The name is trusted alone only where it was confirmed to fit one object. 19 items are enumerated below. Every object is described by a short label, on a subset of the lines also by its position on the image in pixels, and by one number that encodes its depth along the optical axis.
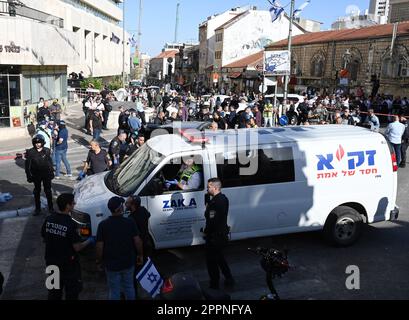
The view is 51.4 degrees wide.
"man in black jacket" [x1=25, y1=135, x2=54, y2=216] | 8.73
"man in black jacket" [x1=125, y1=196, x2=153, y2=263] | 5.62
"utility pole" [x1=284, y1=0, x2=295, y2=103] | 17.47
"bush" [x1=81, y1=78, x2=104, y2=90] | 36.38
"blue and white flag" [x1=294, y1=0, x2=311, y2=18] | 17.91
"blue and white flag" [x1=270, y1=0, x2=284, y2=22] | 17.83
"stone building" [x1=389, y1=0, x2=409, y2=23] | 40.31
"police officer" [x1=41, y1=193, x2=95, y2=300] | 4.79
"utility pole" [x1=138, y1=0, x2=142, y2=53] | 48.02
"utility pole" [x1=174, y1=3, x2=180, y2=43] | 107.50
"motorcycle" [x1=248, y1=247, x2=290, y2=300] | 4.89
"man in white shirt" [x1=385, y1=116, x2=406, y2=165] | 11.98
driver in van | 6.68
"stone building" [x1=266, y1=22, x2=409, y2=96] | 28.33
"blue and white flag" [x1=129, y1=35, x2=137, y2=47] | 53.72
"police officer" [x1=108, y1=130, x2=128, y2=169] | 10.30
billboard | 17.23
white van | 6.59
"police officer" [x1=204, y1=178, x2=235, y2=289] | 5.68
